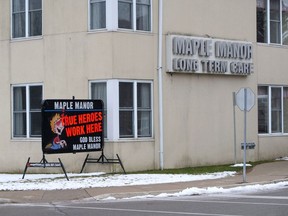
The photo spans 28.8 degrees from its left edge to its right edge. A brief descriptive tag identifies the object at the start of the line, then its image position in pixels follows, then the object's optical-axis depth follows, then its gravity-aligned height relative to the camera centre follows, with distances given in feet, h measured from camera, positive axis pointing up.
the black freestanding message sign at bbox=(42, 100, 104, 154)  58.75 -1.16
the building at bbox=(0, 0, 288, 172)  64.59 +5.07
